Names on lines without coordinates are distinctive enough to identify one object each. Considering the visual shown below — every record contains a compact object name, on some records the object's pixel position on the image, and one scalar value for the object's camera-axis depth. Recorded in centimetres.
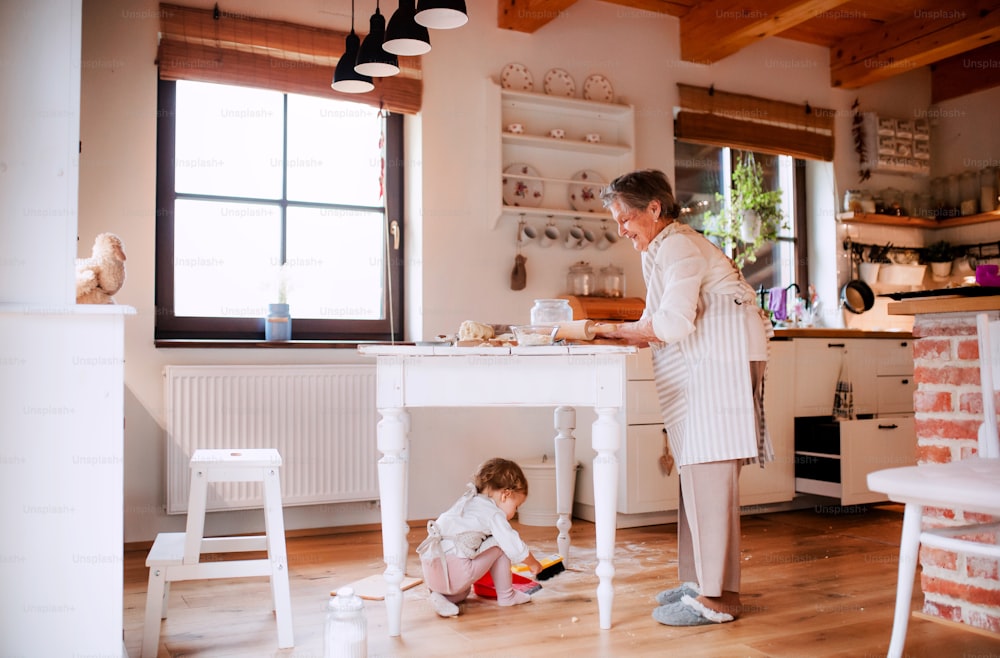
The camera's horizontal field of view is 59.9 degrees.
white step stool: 223
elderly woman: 247
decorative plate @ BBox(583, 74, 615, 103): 452
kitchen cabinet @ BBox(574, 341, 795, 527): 387
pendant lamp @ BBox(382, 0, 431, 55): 287
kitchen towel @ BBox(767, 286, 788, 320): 487
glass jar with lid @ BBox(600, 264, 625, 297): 447
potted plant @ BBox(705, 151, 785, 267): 493
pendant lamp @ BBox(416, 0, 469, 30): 275
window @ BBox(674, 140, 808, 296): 504
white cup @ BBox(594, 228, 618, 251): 455
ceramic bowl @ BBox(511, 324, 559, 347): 248
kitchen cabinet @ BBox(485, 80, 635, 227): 421
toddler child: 258
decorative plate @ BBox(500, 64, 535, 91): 430
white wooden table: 237
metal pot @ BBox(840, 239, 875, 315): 521
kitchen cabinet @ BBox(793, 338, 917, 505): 407
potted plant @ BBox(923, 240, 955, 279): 554
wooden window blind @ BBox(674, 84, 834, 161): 480
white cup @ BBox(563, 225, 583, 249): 445
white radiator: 351
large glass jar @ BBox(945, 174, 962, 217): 554
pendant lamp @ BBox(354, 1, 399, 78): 297
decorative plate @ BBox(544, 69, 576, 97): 442
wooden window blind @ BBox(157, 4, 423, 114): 360
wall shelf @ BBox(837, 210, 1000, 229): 522
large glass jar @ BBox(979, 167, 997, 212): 526
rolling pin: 253
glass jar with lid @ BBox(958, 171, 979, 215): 538
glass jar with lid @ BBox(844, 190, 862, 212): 524
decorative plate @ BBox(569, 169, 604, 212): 452
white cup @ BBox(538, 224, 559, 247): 439
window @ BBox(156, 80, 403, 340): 380
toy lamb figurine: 206
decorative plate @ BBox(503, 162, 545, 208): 433
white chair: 167
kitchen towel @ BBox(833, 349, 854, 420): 441
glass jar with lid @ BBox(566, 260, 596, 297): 440
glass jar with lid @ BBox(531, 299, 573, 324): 271
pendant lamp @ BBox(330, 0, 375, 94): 323
